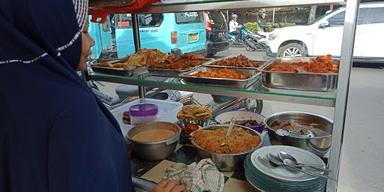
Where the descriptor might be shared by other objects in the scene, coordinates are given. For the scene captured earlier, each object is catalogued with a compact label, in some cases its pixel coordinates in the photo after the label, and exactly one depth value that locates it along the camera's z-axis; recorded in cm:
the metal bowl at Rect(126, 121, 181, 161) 132
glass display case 83
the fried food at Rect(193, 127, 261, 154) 125
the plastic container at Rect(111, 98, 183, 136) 172
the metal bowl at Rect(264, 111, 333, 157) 118
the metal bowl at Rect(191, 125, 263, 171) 121
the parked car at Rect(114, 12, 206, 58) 521
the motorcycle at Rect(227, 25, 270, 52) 866
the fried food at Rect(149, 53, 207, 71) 141
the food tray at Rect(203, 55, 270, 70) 126
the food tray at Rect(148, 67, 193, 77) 134
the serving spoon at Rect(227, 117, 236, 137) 138
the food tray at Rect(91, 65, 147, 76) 139
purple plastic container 166
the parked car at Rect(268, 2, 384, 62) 696
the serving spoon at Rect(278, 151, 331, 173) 99
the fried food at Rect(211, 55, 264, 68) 135
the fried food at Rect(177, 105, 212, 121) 160
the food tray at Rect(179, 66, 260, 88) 109
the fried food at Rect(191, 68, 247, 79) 116
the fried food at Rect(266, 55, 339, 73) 104
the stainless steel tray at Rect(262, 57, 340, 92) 97
